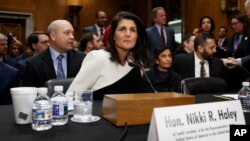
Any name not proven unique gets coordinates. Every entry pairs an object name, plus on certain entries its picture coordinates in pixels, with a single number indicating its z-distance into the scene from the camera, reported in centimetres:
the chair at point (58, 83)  213
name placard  99
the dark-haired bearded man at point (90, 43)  462
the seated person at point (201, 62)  378
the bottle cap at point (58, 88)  134
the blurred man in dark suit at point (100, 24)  636
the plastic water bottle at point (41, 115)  118
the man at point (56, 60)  300
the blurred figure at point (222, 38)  598
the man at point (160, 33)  509
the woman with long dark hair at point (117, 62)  185
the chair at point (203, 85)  259
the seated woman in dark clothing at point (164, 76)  343
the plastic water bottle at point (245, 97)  172
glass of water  137
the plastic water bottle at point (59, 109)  128
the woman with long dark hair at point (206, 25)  530
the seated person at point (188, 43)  492
